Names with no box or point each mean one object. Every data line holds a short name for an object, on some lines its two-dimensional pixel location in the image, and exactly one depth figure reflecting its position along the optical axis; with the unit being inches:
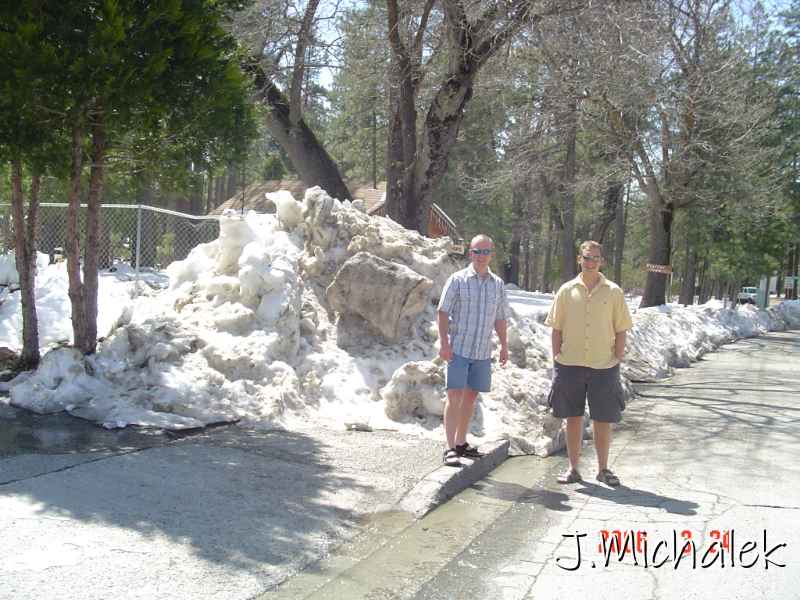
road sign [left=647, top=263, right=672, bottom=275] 900.2
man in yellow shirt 247.3
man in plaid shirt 255.0
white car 1873.8
